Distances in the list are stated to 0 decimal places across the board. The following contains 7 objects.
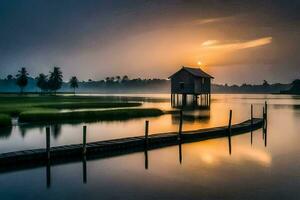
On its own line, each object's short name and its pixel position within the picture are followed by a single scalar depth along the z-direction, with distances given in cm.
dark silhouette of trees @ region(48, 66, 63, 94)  13188
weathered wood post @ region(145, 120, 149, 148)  2466
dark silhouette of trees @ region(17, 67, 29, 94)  12900
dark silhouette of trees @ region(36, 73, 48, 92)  13399
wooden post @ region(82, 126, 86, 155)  2005
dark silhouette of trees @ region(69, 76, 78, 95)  17725
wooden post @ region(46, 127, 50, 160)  1878
